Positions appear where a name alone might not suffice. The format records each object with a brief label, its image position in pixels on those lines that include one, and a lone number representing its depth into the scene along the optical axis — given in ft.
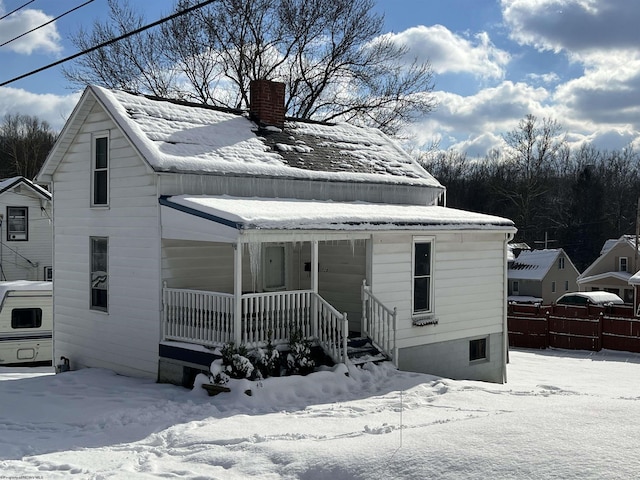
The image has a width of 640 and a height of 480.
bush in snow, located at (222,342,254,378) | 35.24
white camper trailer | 59.72
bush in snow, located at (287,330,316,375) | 37.63
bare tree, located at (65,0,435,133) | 96.99
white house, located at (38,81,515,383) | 39.91
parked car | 121.29
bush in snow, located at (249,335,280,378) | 36.49
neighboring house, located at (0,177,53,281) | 97.71
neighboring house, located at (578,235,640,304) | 148.46
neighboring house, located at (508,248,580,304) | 160.86
